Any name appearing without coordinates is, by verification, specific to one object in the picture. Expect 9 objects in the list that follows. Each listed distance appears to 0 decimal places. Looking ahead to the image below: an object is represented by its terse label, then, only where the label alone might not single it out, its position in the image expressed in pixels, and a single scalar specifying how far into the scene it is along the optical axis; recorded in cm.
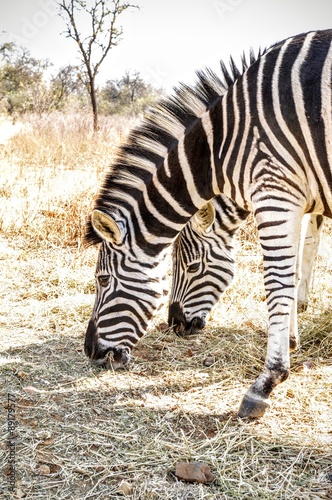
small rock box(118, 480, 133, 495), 261
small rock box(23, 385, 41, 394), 364
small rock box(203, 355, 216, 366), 426
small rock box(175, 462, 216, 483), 271
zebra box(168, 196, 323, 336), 475
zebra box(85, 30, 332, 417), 338
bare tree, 1834
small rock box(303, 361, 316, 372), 409
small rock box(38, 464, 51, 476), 275
